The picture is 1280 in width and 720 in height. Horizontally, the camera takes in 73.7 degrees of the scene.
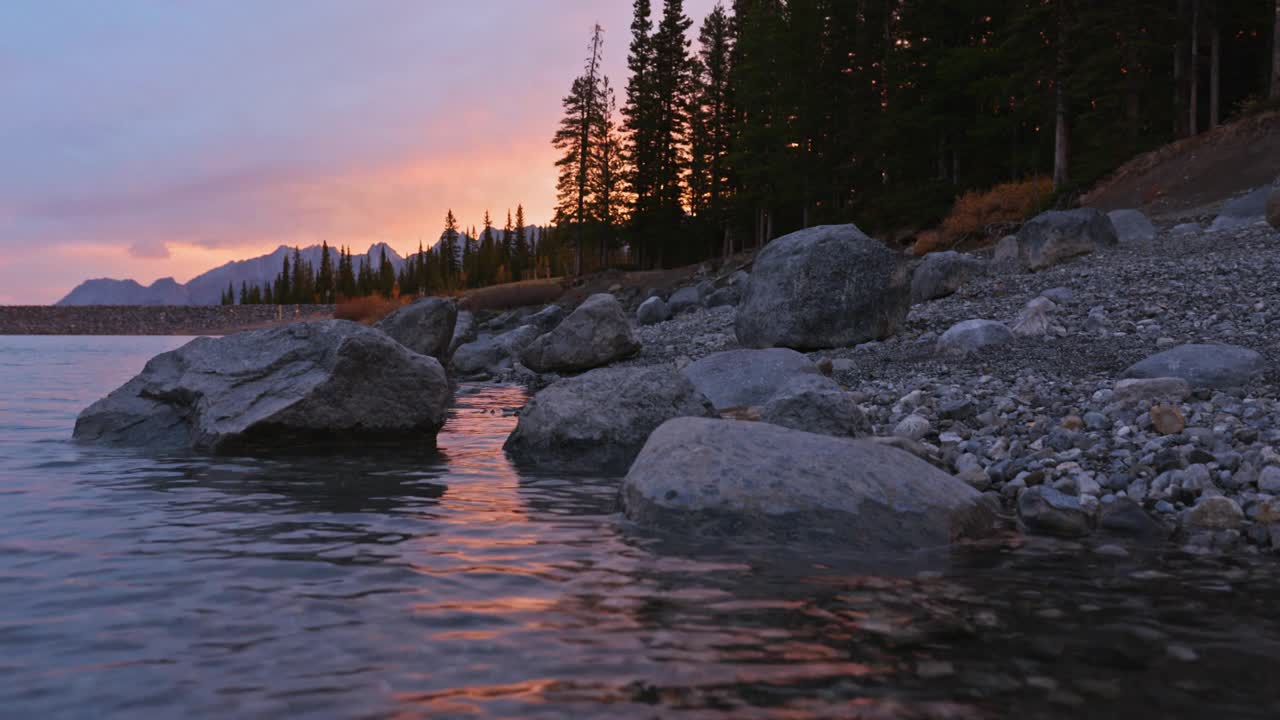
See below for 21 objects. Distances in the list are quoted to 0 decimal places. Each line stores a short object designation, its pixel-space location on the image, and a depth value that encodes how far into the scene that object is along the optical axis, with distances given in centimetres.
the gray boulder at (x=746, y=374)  861
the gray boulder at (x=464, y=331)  2478
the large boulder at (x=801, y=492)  489
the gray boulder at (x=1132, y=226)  1739
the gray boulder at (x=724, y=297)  2331
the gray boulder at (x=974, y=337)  1066
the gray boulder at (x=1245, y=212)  1658
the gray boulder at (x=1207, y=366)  756
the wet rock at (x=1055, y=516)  523
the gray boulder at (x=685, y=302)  2527
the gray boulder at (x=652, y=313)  2436
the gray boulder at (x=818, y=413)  729
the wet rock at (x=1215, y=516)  504
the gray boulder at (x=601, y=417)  766
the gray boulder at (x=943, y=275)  1588
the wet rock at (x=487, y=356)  1890
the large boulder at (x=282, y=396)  825
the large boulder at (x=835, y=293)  1222
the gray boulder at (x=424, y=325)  1753
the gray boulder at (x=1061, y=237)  1608
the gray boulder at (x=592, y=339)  1527
